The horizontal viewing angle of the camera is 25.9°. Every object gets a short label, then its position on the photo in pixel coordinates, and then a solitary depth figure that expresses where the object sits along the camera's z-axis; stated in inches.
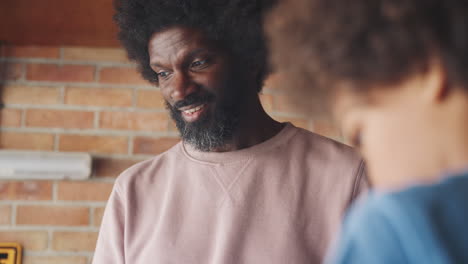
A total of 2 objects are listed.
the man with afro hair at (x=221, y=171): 98.0
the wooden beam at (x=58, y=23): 113.4
